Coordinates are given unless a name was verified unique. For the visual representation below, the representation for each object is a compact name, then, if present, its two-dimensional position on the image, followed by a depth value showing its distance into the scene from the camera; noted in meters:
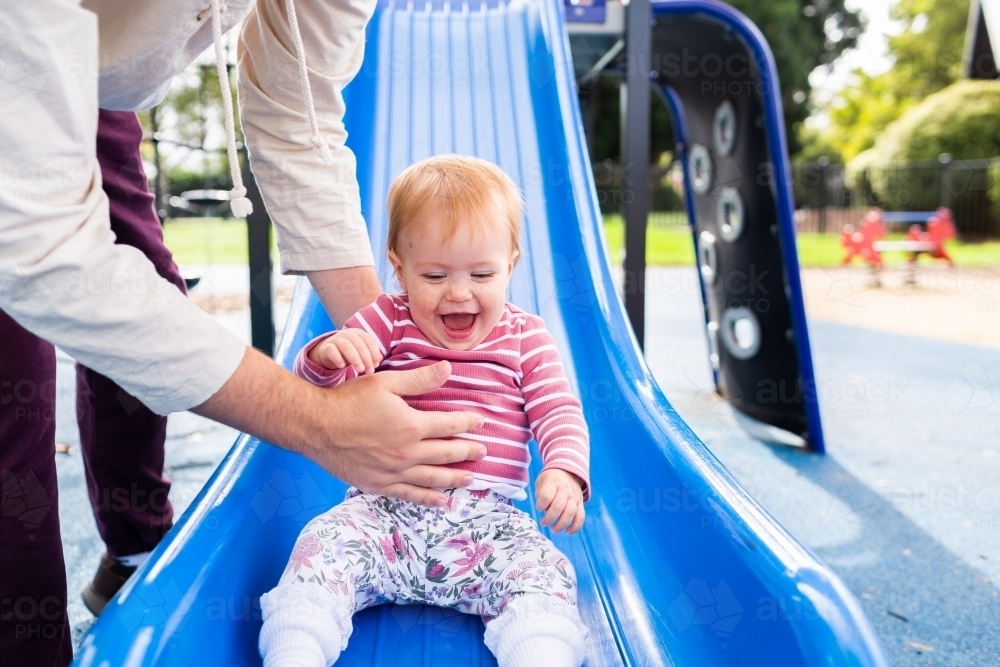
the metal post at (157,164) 4.05
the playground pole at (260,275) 2.48
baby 0.99
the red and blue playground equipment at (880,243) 7.65
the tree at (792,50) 14.48
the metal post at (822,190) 12.01
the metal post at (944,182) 10.38
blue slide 0.89
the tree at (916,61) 16.86
